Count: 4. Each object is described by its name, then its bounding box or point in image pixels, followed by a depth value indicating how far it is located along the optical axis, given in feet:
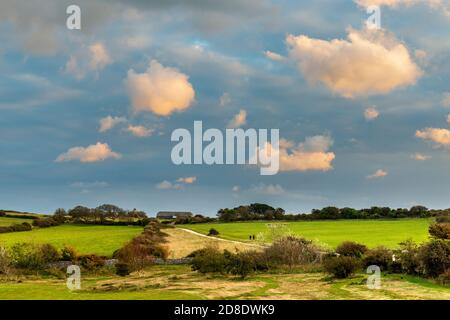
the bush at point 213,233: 341.82
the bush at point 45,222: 423.76
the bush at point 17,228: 382.20
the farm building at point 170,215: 628.69
